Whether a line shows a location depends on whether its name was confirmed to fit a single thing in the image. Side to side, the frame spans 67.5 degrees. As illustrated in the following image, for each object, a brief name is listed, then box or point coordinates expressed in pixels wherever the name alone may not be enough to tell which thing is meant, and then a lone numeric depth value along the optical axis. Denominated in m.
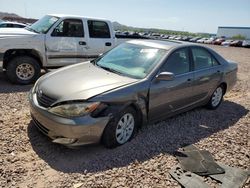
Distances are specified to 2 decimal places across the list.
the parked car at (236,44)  32.43
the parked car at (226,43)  33.63
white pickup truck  4.66
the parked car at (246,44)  30.73
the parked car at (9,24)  10.73
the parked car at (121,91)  2.47
